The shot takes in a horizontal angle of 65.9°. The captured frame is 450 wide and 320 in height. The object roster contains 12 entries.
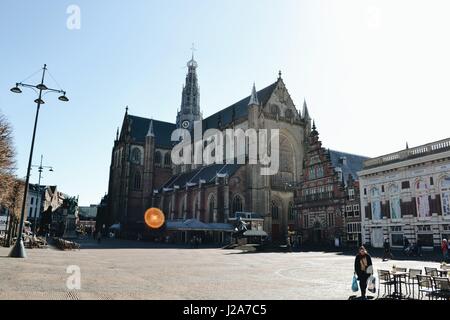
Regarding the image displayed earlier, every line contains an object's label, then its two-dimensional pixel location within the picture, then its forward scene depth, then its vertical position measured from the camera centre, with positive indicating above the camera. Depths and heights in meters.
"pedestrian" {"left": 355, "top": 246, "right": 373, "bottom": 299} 9.84 -1.09
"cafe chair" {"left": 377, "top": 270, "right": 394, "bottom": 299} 10.39 -1.40
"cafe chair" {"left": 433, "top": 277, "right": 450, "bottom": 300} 8.38 -1.40
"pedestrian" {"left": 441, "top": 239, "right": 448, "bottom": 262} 23.18 -1.19
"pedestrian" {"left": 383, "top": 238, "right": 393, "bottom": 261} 25.25 -1.43
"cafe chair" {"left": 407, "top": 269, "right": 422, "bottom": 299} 10.23 -1.26
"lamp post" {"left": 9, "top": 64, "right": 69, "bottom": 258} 18.28 +2.94
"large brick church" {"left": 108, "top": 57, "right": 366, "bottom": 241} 49.62 +8.33
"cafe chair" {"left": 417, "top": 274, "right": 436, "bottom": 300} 9.14 -1.40
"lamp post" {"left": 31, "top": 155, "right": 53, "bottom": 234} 34.34 +5.44
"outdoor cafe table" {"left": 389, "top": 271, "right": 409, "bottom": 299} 9.95 -1.63
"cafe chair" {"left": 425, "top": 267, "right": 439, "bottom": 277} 11.09 -1.32
